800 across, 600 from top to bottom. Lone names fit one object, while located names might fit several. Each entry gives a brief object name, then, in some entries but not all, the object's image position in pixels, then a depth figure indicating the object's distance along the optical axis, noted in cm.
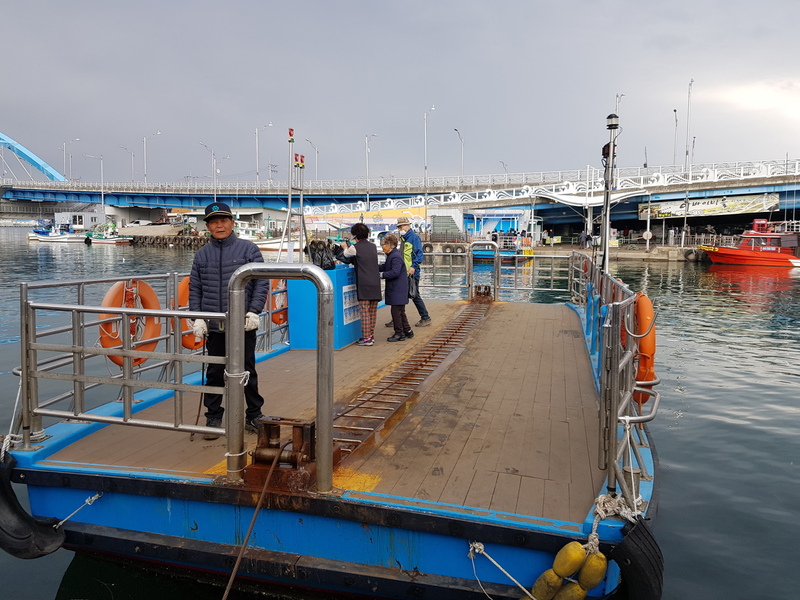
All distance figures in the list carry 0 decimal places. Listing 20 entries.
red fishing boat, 4125
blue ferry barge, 365
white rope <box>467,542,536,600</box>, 363
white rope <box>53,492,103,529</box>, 438
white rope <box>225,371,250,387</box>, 387
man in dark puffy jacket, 503
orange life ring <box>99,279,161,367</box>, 648
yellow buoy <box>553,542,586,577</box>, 337
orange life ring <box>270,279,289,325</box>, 919
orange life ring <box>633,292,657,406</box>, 492
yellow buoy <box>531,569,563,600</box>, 345
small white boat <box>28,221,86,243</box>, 8420
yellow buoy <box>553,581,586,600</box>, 339
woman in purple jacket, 945
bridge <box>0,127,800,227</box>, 5525
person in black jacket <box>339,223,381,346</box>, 914
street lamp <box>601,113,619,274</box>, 1195
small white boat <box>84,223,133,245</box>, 8012
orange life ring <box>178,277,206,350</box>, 795
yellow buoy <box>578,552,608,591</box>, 331
